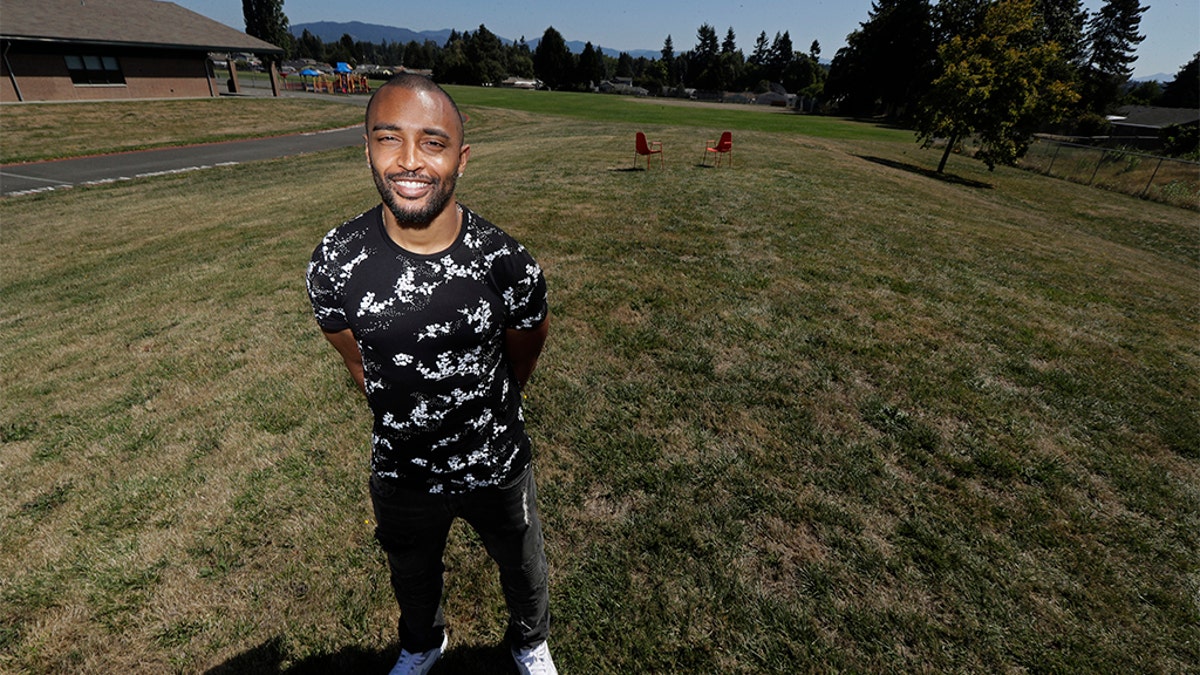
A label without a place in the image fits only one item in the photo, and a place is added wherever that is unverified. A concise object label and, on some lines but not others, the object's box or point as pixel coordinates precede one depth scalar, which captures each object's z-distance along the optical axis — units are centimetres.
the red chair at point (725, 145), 1456
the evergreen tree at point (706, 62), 10900
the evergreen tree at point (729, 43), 14775
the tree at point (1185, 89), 7188
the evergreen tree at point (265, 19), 8525
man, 172
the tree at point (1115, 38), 6216
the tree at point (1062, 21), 4688
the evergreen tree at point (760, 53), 16038
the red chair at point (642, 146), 1361
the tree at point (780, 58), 13825
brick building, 2756
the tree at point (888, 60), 5584
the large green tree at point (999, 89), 1850
